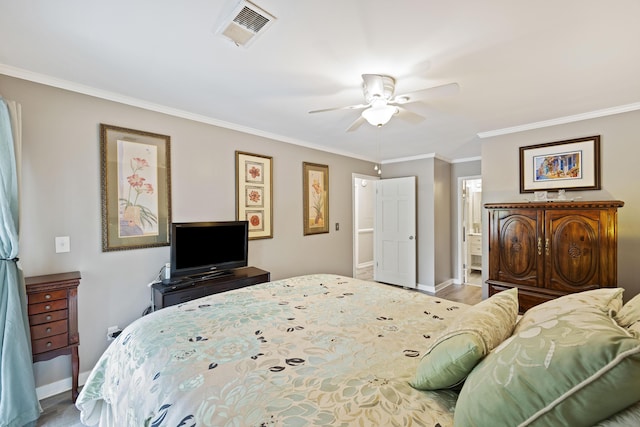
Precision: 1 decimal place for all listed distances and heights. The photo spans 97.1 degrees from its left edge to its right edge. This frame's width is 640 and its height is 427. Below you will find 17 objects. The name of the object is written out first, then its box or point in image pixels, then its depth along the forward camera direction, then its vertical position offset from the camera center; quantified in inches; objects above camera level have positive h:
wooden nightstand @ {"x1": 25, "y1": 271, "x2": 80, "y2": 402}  77.7 -29.2
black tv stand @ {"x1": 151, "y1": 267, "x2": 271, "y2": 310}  96.8 -27.2
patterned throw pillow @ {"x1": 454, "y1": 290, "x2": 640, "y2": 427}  22.8 -15.0
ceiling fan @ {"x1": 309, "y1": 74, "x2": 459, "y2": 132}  76.1 +32.8
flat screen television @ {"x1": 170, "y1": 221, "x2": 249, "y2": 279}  104.7 -13.9
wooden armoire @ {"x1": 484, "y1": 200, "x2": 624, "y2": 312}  98.9 -15.0
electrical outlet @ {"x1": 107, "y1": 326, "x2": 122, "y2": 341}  97.6 -41.3
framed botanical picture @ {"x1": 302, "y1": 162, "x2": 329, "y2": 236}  164.4 +8.4
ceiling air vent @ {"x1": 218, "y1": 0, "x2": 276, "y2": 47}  57.3 +41.1
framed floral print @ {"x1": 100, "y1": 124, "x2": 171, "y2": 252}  98.0 +9.4
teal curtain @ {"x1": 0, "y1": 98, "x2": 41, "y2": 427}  70.8 -25.4
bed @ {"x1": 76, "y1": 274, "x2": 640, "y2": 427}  32.9 -23.4
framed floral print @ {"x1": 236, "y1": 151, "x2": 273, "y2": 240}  135.6 +9.7
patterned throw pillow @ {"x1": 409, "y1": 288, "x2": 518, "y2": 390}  34.0 -17.6
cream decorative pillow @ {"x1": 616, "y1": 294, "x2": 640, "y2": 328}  34.3 -13.7
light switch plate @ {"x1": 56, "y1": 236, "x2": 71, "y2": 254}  89.3 -9.5
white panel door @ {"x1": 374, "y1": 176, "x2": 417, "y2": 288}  201.8 -16.1
